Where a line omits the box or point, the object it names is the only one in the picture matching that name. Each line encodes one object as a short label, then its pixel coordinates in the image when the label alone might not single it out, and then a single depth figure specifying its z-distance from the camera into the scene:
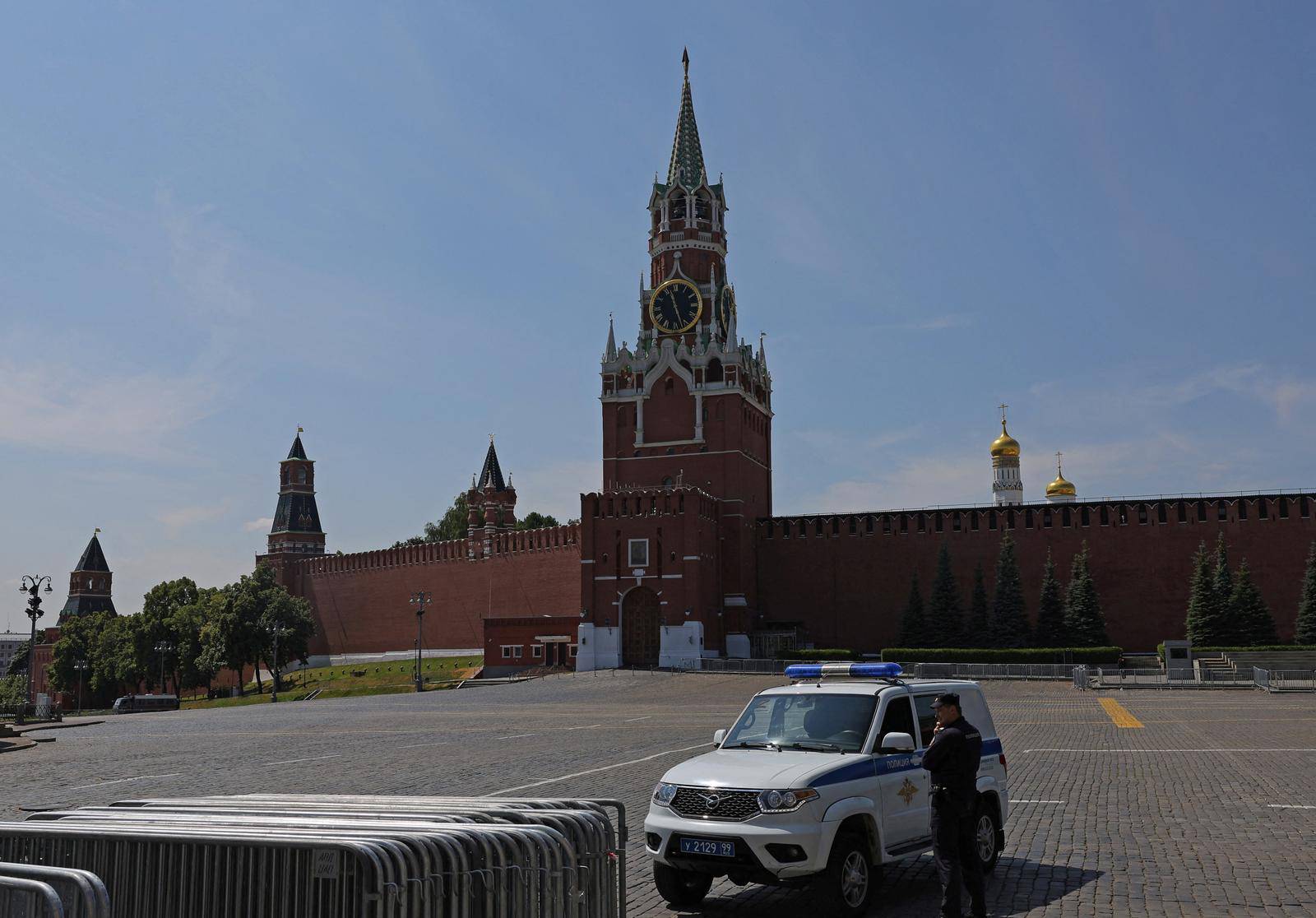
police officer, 7.23
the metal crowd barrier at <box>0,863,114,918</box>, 3.89
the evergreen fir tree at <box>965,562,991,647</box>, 53.38
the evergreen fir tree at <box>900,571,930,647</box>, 54.03
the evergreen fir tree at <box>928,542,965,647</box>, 53.53
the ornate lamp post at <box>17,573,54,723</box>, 42.84
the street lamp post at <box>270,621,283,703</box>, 51.67
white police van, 7.34
